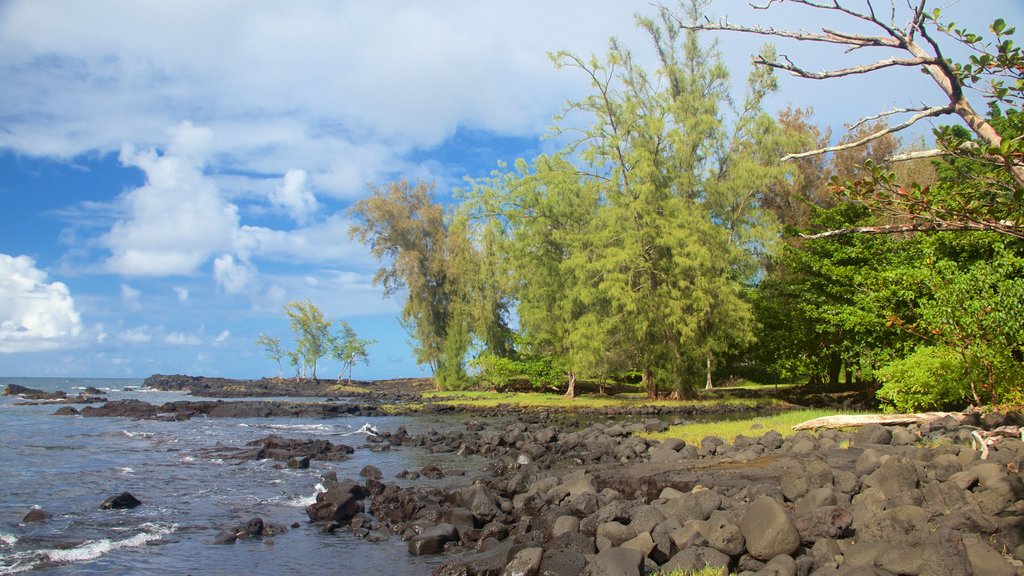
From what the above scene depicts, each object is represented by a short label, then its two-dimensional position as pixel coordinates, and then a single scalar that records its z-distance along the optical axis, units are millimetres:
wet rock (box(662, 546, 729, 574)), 7457
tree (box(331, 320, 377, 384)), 70000
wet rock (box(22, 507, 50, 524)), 12102
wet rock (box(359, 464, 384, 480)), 15978
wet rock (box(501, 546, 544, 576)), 7863
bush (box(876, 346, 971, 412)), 16953
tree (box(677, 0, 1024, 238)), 5074
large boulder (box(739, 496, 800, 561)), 7496
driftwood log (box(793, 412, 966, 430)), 15680
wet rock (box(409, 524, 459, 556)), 9891
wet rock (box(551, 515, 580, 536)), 9672
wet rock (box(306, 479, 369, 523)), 11867
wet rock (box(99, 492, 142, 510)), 13227
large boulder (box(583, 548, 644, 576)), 7371
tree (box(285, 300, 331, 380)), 69450
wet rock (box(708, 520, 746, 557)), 7695
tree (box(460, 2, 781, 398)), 31031
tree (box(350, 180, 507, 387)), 49781
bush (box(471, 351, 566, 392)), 44875
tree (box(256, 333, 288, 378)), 73744
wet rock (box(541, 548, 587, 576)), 7742
